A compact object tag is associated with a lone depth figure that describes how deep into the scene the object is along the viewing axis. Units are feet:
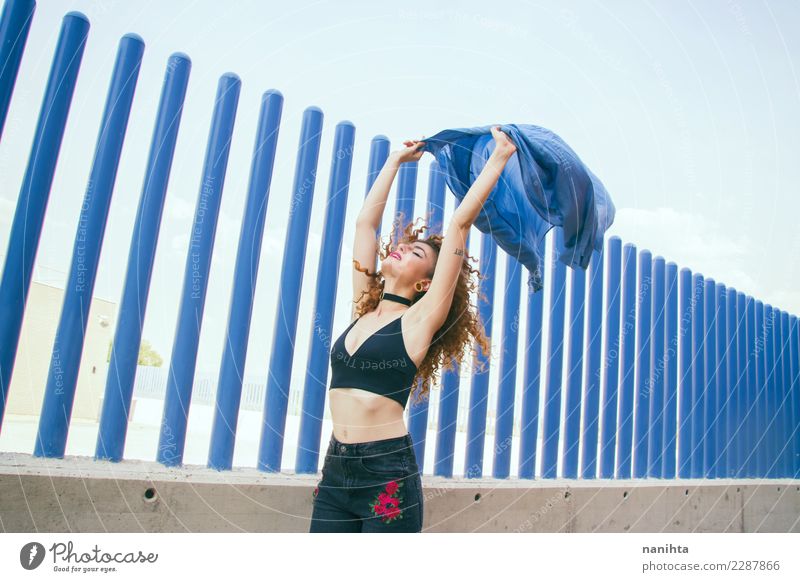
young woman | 6.33
